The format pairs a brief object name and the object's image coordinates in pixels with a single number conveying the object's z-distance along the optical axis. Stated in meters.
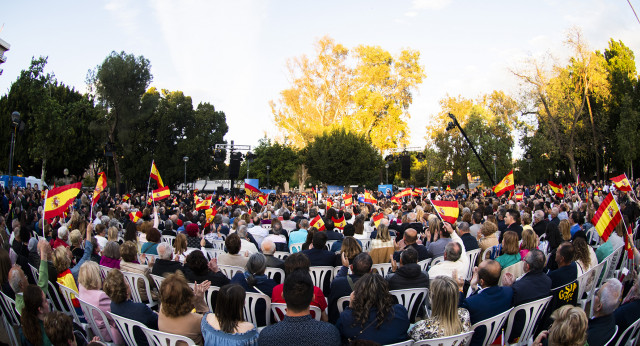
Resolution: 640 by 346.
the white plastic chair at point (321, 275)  5.83
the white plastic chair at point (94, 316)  4.11
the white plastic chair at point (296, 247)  8.33
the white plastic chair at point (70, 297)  4.59
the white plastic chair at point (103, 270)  5.64
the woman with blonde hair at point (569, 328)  2.95
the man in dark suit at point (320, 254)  6.09
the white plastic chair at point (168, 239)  9.43
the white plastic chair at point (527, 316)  4.09
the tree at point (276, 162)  46.69
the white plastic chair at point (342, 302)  4.27
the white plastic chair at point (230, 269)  5.87
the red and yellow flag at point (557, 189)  14.92
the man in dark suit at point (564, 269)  4.95
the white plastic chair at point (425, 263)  6.47
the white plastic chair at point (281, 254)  7.34
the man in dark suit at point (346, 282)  4.39
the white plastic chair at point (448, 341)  3.25
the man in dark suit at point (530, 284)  4.18
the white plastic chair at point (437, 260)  6.67
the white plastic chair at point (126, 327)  3.79
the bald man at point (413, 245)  6.28
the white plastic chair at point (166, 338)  3.38
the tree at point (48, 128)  21.94
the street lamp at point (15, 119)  14.21
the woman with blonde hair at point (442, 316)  3.44
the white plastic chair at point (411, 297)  4.47
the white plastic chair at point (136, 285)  5.36
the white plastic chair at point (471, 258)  6.86
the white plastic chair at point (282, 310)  4.09
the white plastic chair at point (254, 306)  4.35
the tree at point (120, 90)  36.75
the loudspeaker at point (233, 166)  28.09
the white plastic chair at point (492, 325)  3.72
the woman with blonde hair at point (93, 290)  4.32
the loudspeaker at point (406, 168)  33.88
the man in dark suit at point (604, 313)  3.47
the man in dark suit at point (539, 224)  8.65
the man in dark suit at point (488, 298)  4.05
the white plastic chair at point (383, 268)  6.01
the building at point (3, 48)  22.35
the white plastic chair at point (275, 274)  5.78
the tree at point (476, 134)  44.78
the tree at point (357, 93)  40.88
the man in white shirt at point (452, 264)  5.23
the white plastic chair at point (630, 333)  3.39
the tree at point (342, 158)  40.38
